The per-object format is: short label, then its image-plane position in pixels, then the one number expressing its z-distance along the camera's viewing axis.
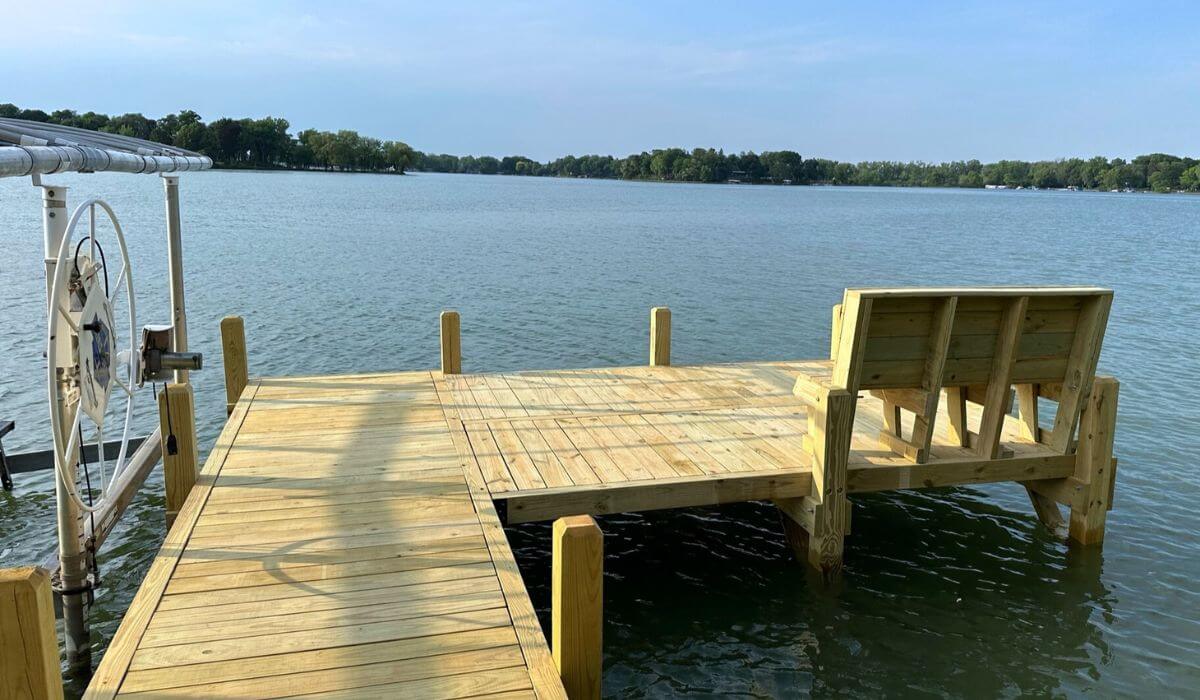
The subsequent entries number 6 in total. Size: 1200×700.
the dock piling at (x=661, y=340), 10.15
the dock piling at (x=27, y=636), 3.05
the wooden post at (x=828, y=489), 6.50
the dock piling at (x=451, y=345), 9.45
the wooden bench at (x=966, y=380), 6.53
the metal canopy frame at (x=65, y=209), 4.71
